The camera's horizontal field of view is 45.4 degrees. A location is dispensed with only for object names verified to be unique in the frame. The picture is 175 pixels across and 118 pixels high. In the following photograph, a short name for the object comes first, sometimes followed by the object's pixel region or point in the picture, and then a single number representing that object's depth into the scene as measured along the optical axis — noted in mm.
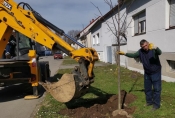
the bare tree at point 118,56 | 5297
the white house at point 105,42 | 20427
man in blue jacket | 5367
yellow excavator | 5227
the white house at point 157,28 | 9180
